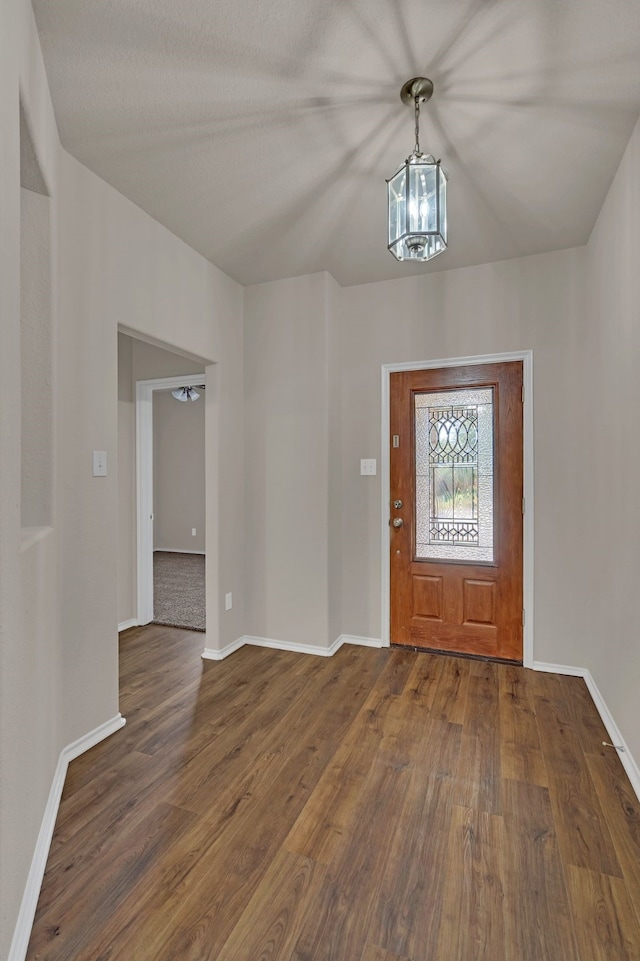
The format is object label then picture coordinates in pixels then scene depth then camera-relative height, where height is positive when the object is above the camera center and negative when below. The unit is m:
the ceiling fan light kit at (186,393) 7.17 +1.26
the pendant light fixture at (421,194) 1.74 +1.04
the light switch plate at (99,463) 2.29 +0.06
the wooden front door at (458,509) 3.21 -0.23
